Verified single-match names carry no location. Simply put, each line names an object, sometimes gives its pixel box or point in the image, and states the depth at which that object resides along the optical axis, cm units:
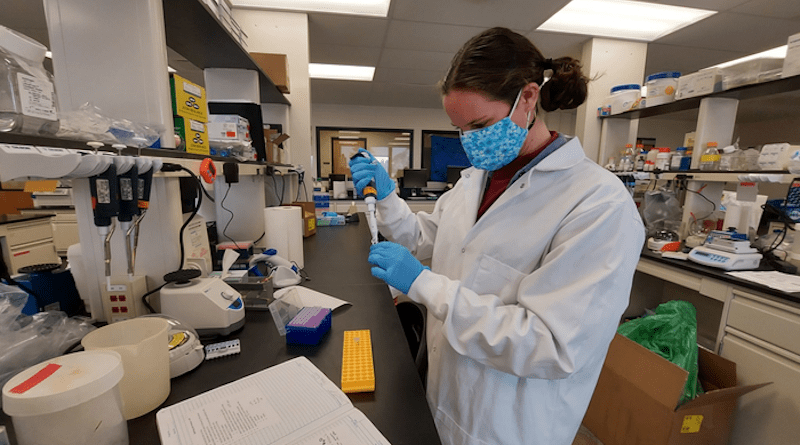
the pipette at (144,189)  70
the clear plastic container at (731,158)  196
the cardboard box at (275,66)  215
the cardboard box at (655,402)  132
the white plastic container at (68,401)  40
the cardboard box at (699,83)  195
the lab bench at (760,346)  125
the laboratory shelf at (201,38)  109
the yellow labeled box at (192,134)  109
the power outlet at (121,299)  83
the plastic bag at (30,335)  63
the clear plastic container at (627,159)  256
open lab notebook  50
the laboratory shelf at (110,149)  51
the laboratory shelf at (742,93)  167
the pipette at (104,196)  62
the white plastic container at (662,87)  223
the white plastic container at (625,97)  259
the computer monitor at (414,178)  518
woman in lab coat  64
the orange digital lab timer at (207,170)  98
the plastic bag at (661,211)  232
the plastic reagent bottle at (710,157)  199
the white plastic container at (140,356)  55
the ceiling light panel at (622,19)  251
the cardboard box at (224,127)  157
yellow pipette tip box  66
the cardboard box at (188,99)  106
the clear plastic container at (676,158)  223
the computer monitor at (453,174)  526
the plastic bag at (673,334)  141
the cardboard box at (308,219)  220
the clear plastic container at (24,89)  54
